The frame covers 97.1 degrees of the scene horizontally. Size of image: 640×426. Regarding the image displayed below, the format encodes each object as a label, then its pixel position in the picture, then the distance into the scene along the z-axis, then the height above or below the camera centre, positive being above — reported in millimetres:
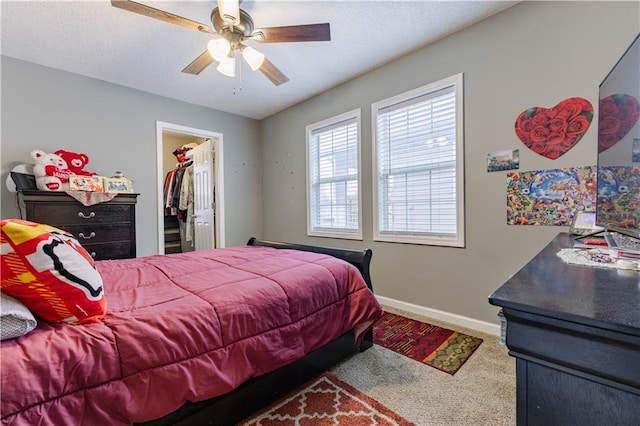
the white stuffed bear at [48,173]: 2426 +378
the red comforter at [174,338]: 785 -452
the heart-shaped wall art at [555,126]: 1853 +563
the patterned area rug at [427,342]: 1872 -991
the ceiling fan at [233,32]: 1599 +1146
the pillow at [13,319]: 777 -289
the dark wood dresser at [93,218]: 2352 -22
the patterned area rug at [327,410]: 1336 -991
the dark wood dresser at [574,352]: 512 -286
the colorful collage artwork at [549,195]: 1851 +89
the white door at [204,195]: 3941 +262
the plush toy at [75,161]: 2637 +527
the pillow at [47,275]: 828 -182
